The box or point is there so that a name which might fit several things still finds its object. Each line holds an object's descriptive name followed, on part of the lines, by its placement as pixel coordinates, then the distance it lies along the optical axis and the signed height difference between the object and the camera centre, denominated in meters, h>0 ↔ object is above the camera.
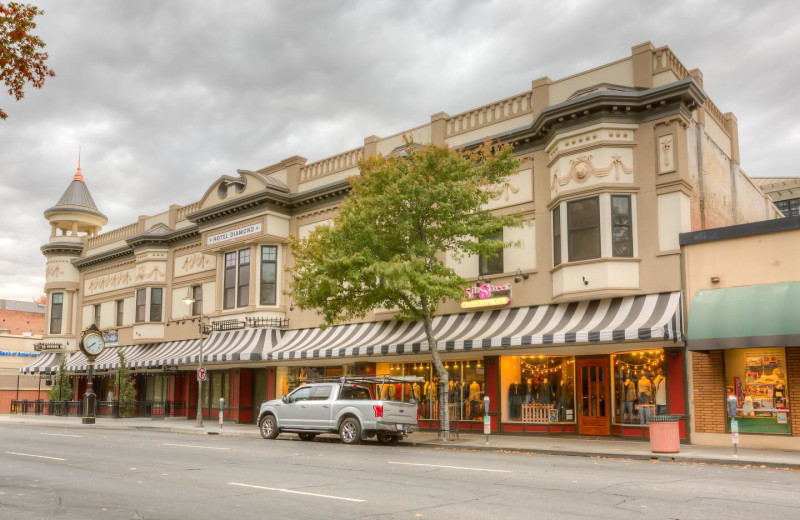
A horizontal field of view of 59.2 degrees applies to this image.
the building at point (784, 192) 54.56 +12.83
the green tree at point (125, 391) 36.62 -1.80
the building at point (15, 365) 57.12 -0.76
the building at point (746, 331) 17.58 +0.65
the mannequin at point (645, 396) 20.44 -1.14
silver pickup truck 19.94 -1.62
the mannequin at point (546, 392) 22.83 -1.14
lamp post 29.16 -2.13
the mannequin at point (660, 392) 19.98 -1.00
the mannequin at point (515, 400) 23.34 -1.44
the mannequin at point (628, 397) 20.91 -1.20
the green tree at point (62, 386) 40.88 -1.73
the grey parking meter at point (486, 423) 19.20 -1.82
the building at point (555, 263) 20.41 +3.13
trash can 16.66 -1.81
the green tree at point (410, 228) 20.53 +3.86
